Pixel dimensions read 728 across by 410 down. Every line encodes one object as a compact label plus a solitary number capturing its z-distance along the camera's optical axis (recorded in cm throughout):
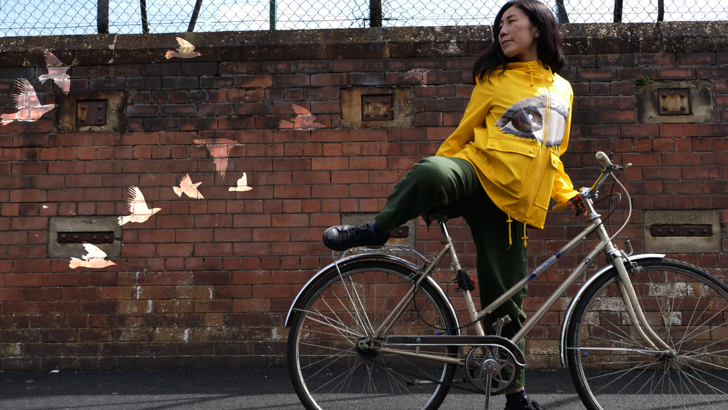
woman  219
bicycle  224
